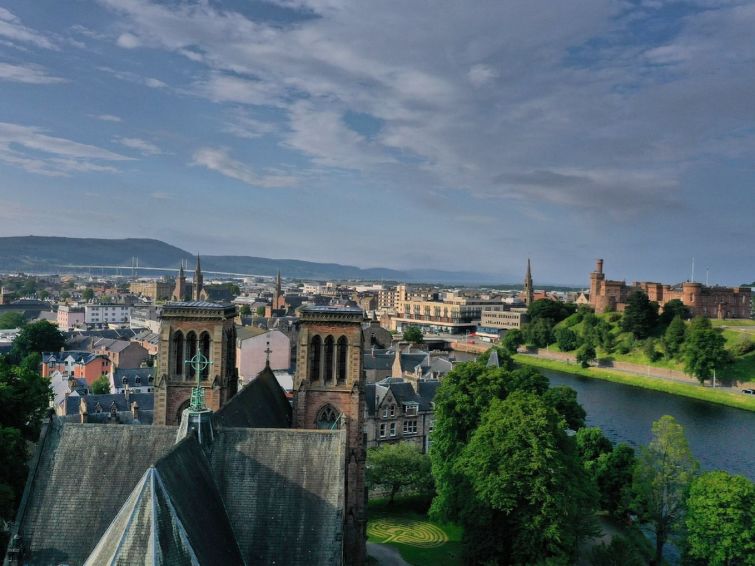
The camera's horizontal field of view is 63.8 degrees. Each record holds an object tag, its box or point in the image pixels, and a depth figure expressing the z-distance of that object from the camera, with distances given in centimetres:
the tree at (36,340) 10594
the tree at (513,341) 16099
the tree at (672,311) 14162
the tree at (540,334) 15762
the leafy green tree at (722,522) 3472
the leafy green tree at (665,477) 3991
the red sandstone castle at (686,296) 16175
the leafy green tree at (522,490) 3434
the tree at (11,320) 15950
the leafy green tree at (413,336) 15475
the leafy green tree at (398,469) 4738
